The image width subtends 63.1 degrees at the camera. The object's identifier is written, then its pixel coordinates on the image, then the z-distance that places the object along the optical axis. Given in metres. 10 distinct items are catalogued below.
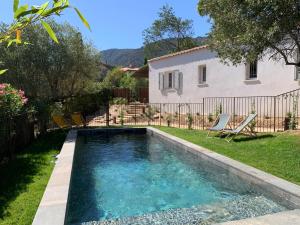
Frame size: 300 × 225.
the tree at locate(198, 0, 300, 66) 5.63
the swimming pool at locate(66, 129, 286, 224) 4.27
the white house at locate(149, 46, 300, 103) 11.40
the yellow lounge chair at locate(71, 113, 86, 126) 13.33
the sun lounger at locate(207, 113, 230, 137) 9.52
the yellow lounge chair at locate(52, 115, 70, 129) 12.04
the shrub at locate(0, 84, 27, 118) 6.80
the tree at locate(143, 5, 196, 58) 30.70
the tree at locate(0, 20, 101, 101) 11.98
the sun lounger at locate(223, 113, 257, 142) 8.73
